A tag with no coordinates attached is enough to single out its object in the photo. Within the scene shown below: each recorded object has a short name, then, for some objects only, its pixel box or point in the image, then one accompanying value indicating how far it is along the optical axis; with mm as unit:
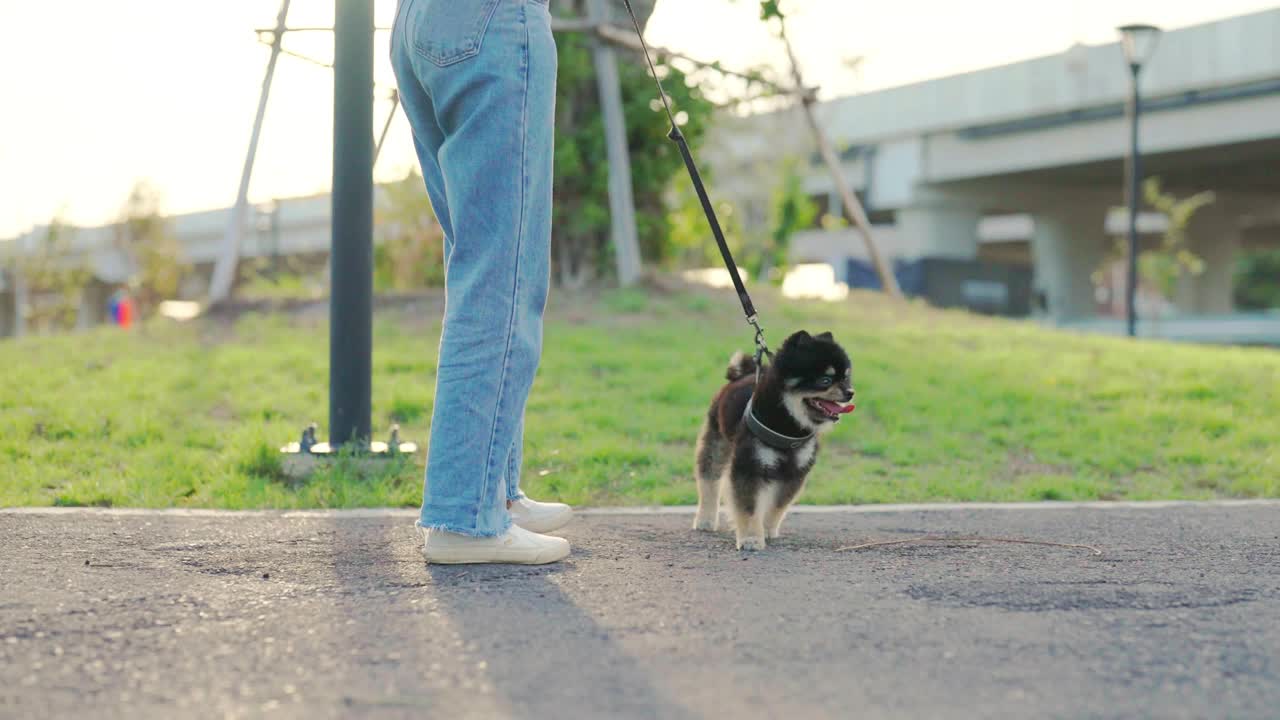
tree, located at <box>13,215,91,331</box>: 41312
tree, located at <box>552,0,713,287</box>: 14219
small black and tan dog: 4172
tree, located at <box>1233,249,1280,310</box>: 76625
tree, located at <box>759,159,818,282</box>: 18312
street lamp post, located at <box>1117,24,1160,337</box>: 17891
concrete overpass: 28234
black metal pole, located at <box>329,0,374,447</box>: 5531
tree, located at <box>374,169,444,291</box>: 15438
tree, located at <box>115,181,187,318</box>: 37469
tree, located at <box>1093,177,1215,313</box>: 32406
